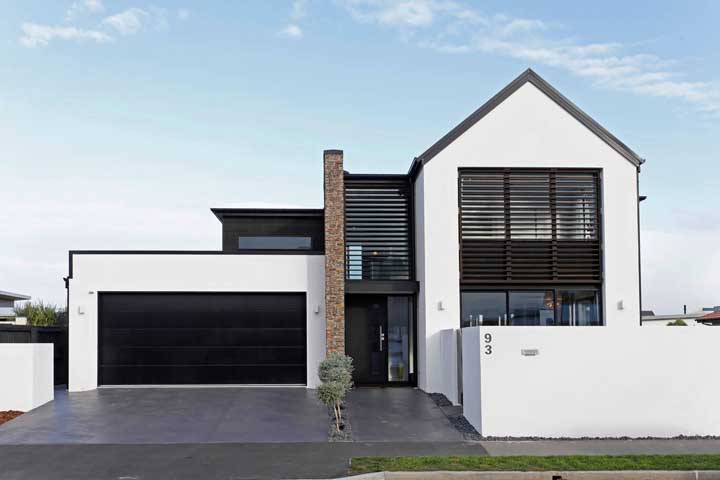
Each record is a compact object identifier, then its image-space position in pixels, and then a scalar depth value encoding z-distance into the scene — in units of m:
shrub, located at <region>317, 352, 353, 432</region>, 13.16
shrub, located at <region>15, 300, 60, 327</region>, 24.11
